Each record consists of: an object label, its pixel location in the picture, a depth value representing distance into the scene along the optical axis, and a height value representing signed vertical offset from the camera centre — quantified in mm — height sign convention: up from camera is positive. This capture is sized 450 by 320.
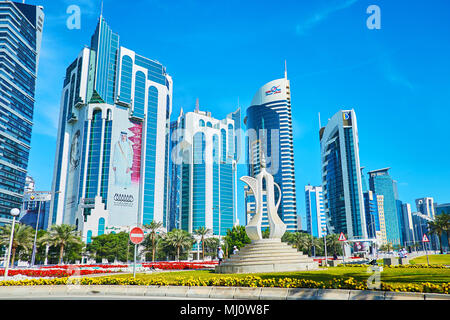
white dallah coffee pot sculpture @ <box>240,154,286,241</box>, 26175 +1924
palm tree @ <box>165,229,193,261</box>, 71500 -705
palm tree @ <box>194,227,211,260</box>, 79438 +1039
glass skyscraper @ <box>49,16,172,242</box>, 102812 +30827
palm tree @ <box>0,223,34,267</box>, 46438 +81
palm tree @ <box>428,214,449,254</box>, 60000 +1582
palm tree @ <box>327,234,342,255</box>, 82312 -1982
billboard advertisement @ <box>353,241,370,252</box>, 118300 -4273
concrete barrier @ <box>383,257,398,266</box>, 26906 -2280
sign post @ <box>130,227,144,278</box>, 16422 +54
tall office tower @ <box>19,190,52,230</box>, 143750 +10930
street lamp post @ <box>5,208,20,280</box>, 21002 +1618
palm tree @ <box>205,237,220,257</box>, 90900 -1828
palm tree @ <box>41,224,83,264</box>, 53000 +130
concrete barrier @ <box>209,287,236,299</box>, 11945 -2059
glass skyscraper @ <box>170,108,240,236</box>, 142000 +27253
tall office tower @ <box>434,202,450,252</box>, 179525 -4724
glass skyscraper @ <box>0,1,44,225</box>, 112188 +50721
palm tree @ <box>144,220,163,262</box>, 66994 +1864
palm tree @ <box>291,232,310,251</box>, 79375 -1461
